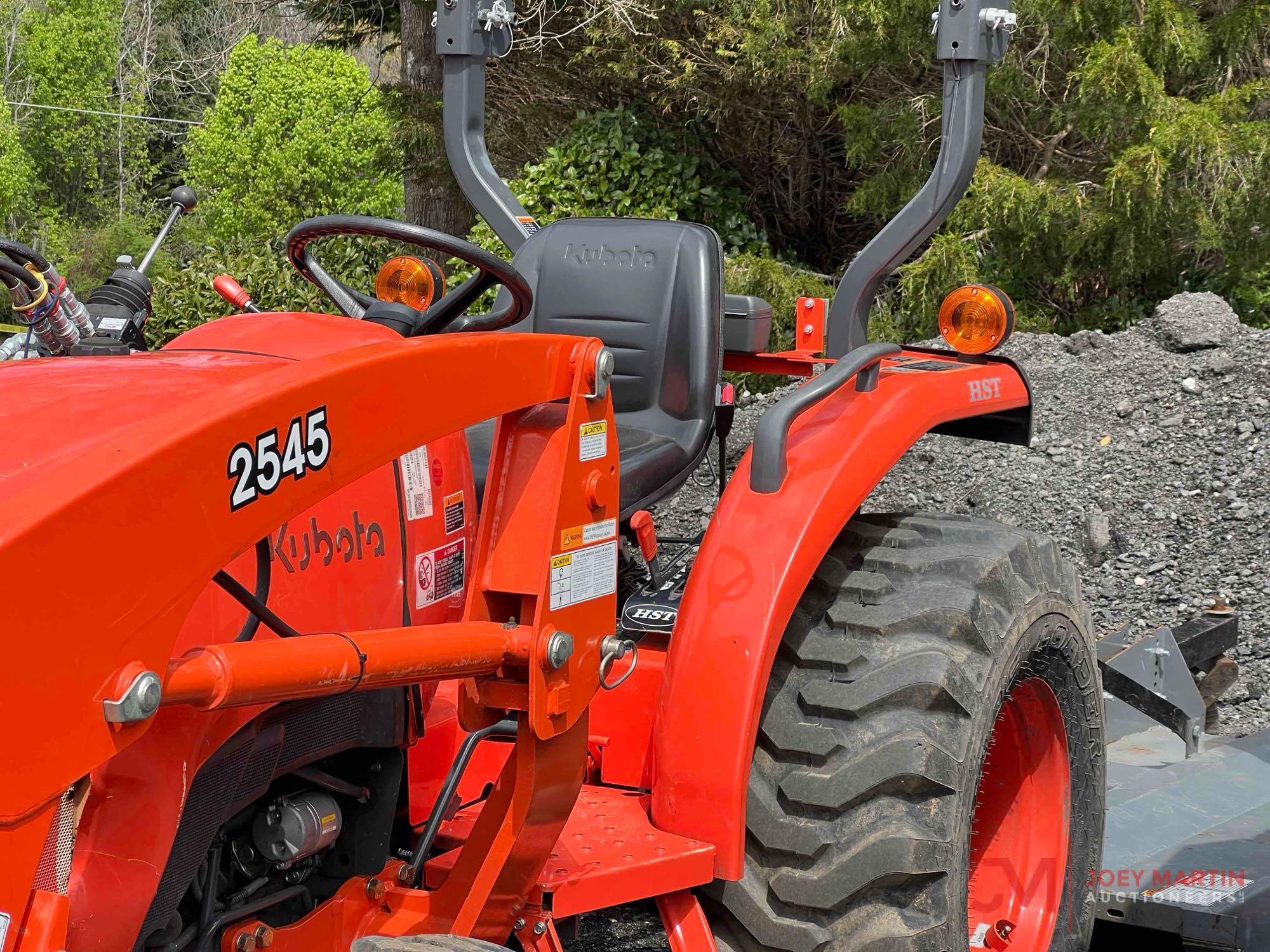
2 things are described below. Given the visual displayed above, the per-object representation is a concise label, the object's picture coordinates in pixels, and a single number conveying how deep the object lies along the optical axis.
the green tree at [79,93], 32.22
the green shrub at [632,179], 10.92
